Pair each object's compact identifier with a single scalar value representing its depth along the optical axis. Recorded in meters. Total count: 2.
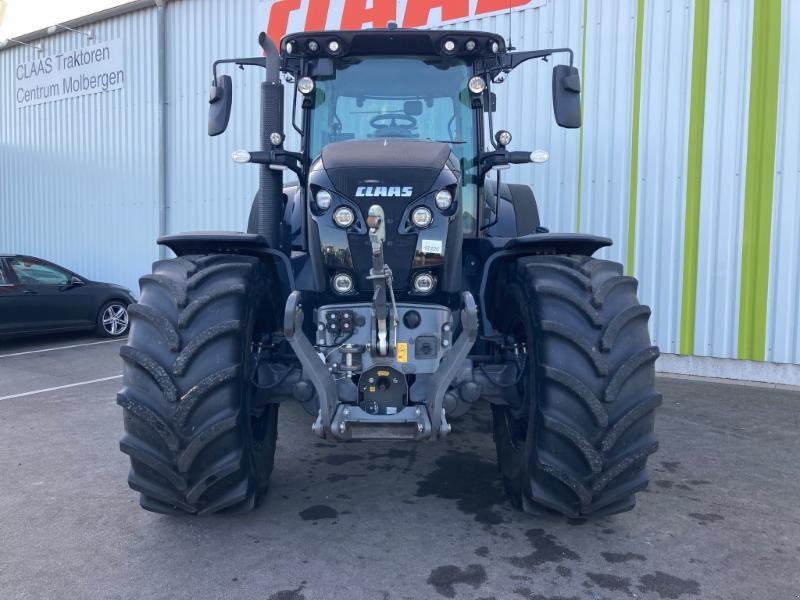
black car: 9.41
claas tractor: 2.99
